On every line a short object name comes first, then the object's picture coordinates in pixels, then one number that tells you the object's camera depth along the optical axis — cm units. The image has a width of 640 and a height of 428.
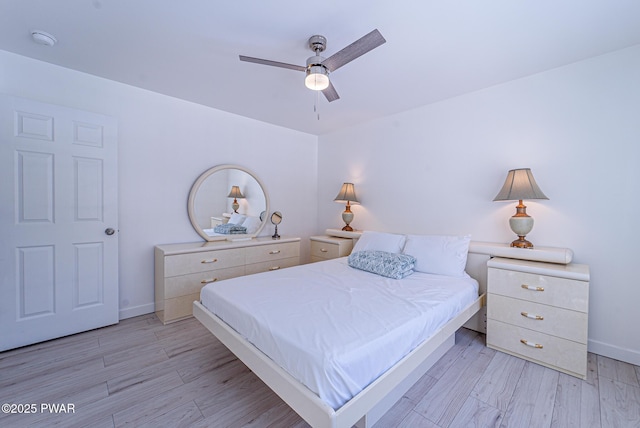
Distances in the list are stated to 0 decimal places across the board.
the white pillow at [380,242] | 288
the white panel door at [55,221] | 214
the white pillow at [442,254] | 245
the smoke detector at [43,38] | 191
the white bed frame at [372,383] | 110
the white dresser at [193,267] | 266
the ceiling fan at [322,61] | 162
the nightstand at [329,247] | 355
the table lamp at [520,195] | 222
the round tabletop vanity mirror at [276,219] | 386
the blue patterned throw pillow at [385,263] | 238
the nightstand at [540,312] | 188
